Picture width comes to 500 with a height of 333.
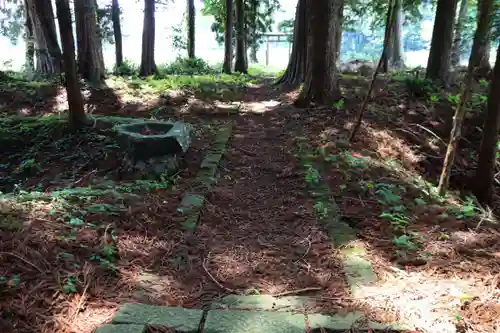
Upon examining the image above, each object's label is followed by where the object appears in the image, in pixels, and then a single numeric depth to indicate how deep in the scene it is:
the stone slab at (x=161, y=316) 2.38
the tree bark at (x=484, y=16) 4.44
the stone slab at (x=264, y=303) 2.65
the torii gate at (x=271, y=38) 26.30
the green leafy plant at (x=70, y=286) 2.63
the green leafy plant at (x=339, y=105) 8.00
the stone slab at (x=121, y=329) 2.28
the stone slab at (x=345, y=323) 2.36
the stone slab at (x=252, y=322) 2.35
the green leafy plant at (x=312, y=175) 5.06
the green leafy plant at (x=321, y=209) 4.23
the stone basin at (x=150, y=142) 5.47
